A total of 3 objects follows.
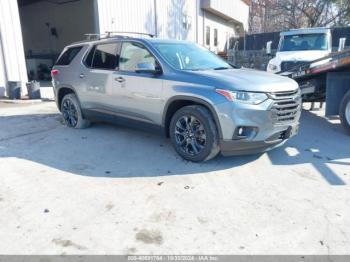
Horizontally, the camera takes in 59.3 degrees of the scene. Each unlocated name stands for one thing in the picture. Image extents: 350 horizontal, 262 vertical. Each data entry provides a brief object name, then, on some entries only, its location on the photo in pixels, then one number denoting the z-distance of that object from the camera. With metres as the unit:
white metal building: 10.48
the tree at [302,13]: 28.66
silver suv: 4.09
